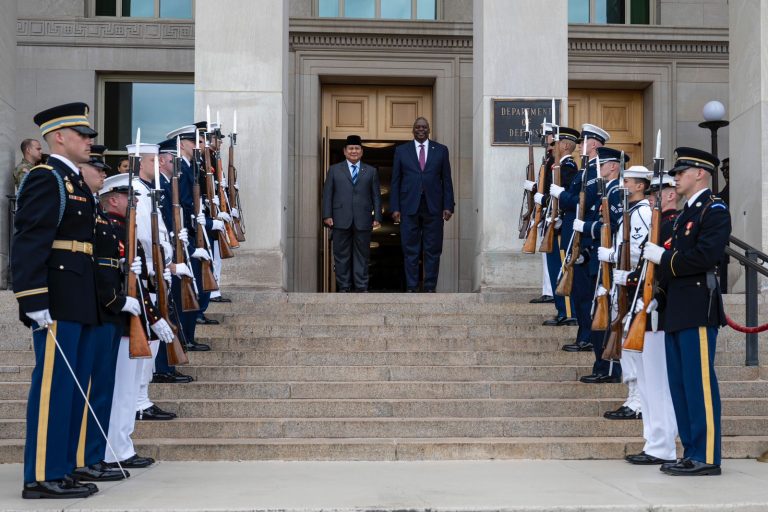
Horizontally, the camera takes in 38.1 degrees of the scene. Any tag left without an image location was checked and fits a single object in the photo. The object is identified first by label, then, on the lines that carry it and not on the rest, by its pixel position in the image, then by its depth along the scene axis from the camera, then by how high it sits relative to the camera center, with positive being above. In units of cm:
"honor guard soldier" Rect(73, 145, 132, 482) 756 -56
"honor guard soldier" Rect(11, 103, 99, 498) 688 -14
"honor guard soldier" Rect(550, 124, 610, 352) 1060 +23
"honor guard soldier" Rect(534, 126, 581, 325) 1170 +40
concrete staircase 888 -114
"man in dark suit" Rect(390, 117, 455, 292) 1431 +87
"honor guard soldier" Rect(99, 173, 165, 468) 820 -90
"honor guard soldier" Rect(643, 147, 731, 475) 787 -30
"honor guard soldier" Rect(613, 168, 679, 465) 842 -97
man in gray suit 1442 +65
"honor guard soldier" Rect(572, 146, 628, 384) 998 +39
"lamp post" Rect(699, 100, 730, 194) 1603 +218
